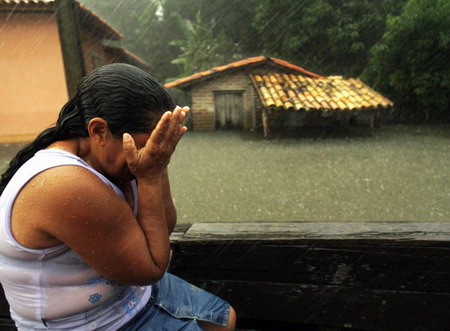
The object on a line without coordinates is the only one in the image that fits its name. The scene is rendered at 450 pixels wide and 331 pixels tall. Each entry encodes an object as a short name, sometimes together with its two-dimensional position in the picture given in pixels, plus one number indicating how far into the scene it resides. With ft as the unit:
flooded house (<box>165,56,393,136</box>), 34.04
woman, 2.60
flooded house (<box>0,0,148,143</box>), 25.61
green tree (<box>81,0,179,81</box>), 80.28
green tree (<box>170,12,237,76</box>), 61.21
